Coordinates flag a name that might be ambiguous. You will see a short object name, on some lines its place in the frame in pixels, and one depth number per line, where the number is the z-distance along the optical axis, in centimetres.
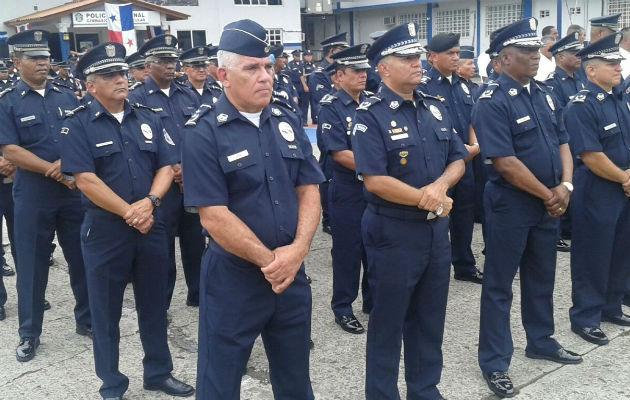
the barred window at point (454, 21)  3281
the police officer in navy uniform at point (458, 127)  587
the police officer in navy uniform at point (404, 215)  330
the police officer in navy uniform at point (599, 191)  428
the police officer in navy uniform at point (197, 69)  639
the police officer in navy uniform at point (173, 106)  539
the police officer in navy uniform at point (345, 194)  484
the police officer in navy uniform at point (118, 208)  365
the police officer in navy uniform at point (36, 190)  456
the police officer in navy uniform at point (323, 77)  893
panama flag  725
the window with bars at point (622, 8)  2486
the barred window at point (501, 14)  3024
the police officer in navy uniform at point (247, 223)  269
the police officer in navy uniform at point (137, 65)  684
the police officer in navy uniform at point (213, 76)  636
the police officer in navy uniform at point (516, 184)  374
